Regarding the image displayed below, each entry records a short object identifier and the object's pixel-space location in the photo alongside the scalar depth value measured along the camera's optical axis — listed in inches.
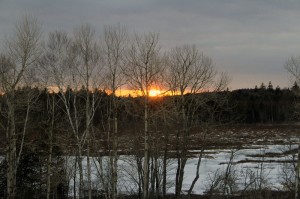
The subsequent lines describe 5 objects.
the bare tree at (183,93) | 1143.0
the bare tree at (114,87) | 944.6
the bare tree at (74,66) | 1066.1
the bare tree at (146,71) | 1038.4
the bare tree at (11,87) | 938.1
